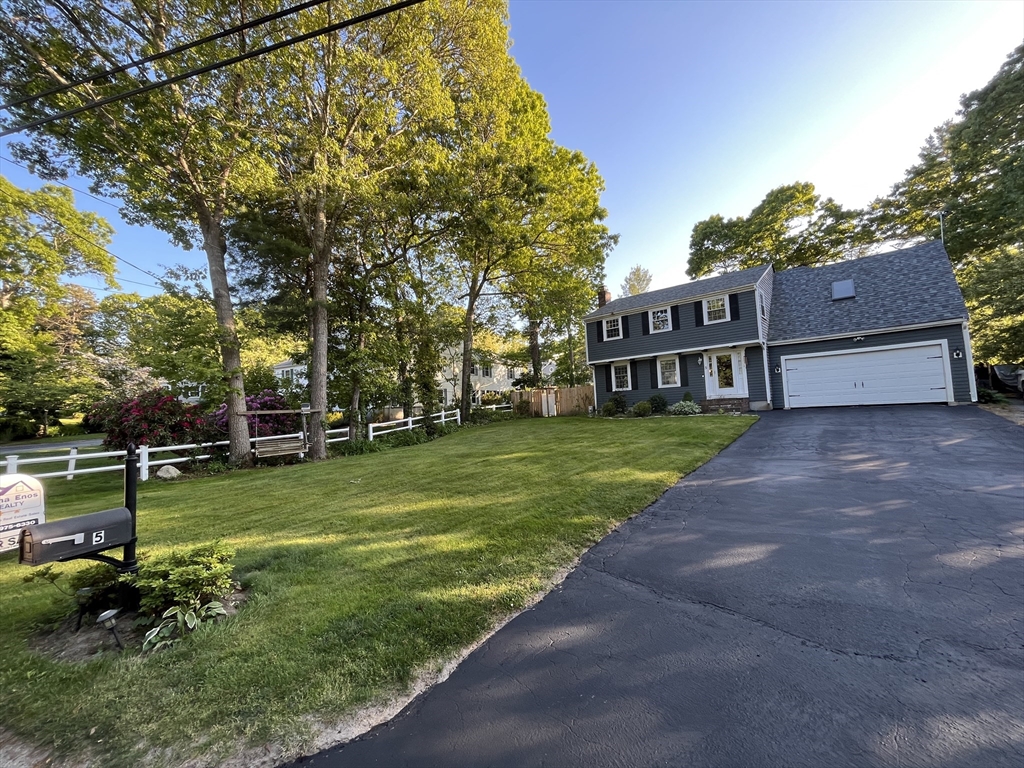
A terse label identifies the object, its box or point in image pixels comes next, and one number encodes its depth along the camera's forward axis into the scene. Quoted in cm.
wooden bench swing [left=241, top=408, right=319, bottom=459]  1055
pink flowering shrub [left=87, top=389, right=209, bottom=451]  1073
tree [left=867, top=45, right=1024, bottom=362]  1511
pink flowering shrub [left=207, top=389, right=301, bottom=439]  1186
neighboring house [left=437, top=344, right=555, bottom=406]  3294
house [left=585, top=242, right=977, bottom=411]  1376
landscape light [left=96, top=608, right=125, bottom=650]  249
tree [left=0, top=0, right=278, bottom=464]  778
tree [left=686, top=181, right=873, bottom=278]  2528
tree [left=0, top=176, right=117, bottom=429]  1744
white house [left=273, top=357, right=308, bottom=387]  2847
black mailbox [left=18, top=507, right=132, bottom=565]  224
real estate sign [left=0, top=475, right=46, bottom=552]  233
